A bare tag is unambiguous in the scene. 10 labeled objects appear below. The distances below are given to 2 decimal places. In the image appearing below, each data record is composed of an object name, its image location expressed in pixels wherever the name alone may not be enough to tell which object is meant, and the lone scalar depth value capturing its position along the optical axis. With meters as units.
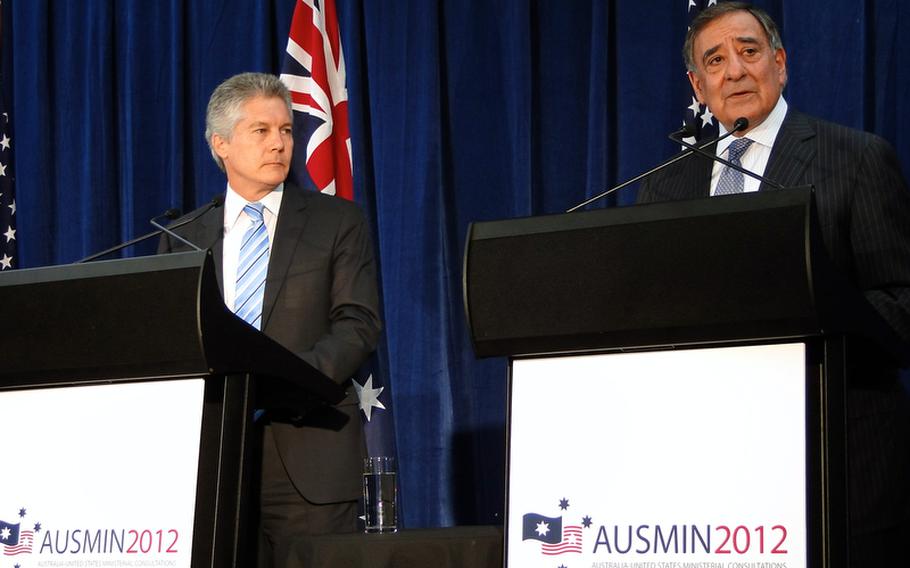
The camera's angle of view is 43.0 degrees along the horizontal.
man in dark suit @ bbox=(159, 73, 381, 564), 2.76
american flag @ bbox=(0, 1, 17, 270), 4.48
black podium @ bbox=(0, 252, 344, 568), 2.02
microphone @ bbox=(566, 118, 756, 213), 2.13
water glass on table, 2.46
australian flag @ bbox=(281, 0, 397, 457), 3.98
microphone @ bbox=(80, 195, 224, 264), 2.52
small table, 2.12
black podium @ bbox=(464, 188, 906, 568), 1.69
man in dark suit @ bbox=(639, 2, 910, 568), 2.04
